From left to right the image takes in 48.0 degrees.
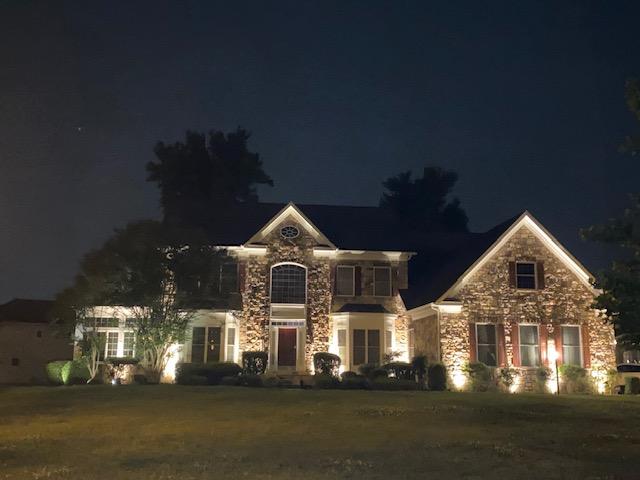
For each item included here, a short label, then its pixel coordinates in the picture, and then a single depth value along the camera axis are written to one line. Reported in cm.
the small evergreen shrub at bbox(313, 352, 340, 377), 3131
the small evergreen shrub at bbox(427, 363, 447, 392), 2875
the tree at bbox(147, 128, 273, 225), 5484
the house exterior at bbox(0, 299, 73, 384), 4469
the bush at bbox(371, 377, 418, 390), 2731
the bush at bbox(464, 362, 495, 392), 2942
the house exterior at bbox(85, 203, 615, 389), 3086
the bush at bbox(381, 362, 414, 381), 2989
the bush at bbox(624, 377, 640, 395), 2923
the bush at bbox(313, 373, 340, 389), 2762
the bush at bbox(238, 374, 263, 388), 2773
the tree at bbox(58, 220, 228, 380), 2920
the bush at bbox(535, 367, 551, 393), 3010
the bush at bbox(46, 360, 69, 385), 3102
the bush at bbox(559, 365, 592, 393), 2992
